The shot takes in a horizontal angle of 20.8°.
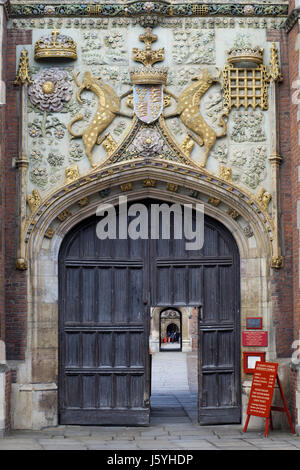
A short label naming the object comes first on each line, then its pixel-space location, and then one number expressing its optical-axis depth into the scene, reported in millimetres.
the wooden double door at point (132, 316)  13062
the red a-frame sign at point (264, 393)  12055
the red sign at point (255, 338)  12820
